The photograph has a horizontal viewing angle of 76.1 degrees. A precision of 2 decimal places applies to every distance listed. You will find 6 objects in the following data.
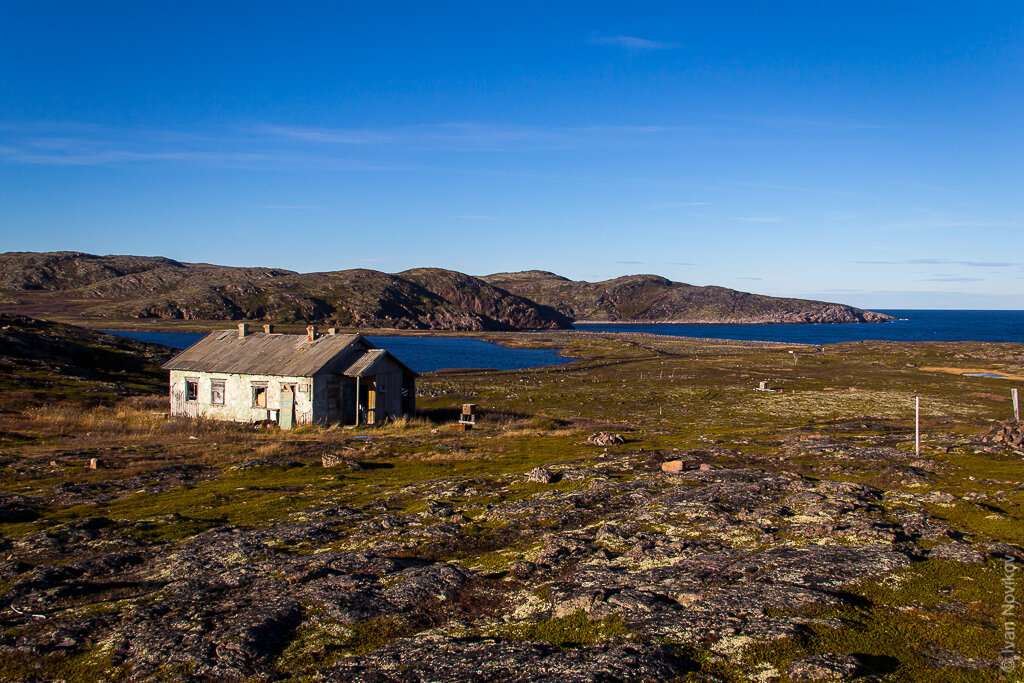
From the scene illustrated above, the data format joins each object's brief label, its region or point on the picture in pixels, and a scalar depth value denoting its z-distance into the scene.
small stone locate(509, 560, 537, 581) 13.45
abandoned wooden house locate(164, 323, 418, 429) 42.47
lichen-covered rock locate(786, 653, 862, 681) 8.28
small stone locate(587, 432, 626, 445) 32.19
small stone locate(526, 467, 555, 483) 22.75
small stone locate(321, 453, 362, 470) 27.84
